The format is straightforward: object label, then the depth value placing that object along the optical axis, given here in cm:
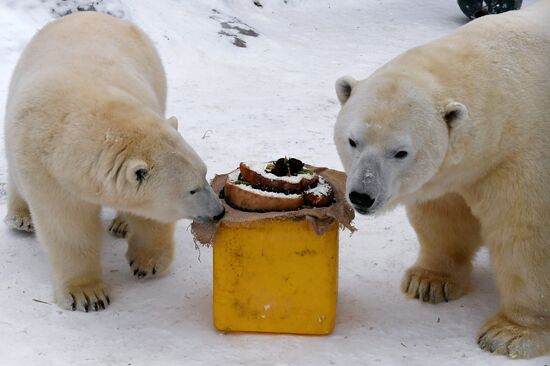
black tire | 1029
